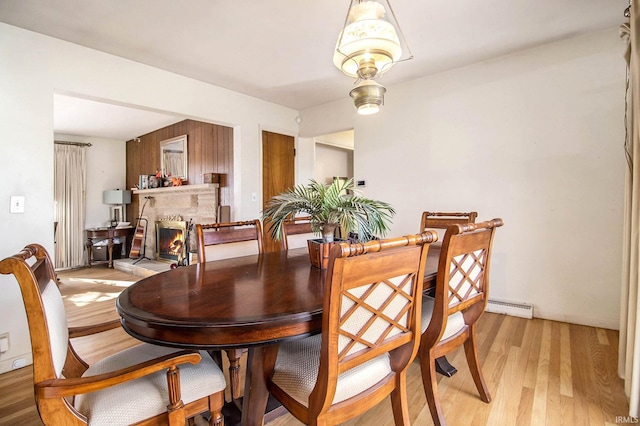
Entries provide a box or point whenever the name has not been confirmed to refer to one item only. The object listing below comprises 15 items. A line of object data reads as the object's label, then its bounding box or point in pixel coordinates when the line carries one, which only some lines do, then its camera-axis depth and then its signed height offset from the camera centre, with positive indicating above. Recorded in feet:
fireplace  16.58 -2.04
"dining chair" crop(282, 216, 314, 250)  7.76 -0.70
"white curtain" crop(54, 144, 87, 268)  17.88 +0.03
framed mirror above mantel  16.66 +2.62
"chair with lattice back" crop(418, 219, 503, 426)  4.41 -1.53
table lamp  19.53 +0.18
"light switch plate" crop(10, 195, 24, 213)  7.18 -0.02
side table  18.37 -1.95
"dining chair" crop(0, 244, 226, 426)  2.72 -1.89
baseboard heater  9.20 -3.16
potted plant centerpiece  5.05 -0.12
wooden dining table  3.00 -1.14
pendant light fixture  4.48 +2.41
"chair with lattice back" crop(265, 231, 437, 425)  2.98 -1.49
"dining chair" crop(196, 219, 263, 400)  5.49 -0.81
